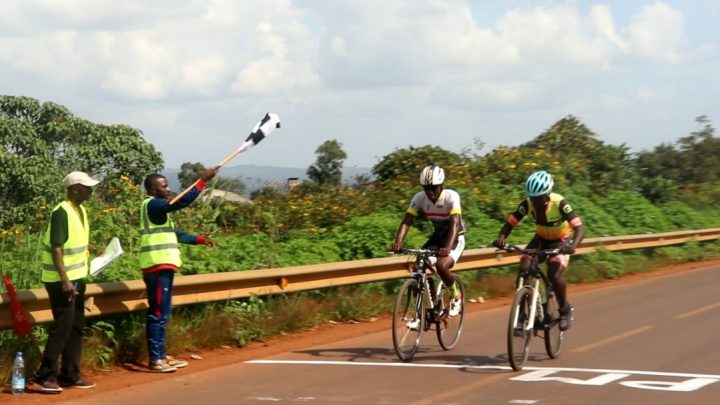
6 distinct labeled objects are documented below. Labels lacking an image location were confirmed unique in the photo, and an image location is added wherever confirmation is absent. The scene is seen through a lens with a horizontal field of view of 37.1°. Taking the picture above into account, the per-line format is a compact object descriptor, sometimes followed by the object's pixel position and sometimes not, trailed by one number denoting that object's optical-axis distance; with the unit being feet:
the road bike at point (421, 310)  35.68
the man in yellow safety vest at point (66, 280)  29.68
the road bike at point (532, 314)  33.58
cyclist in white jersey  36.52
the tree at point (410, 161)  81.61
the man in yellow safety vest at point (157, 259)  32.91
